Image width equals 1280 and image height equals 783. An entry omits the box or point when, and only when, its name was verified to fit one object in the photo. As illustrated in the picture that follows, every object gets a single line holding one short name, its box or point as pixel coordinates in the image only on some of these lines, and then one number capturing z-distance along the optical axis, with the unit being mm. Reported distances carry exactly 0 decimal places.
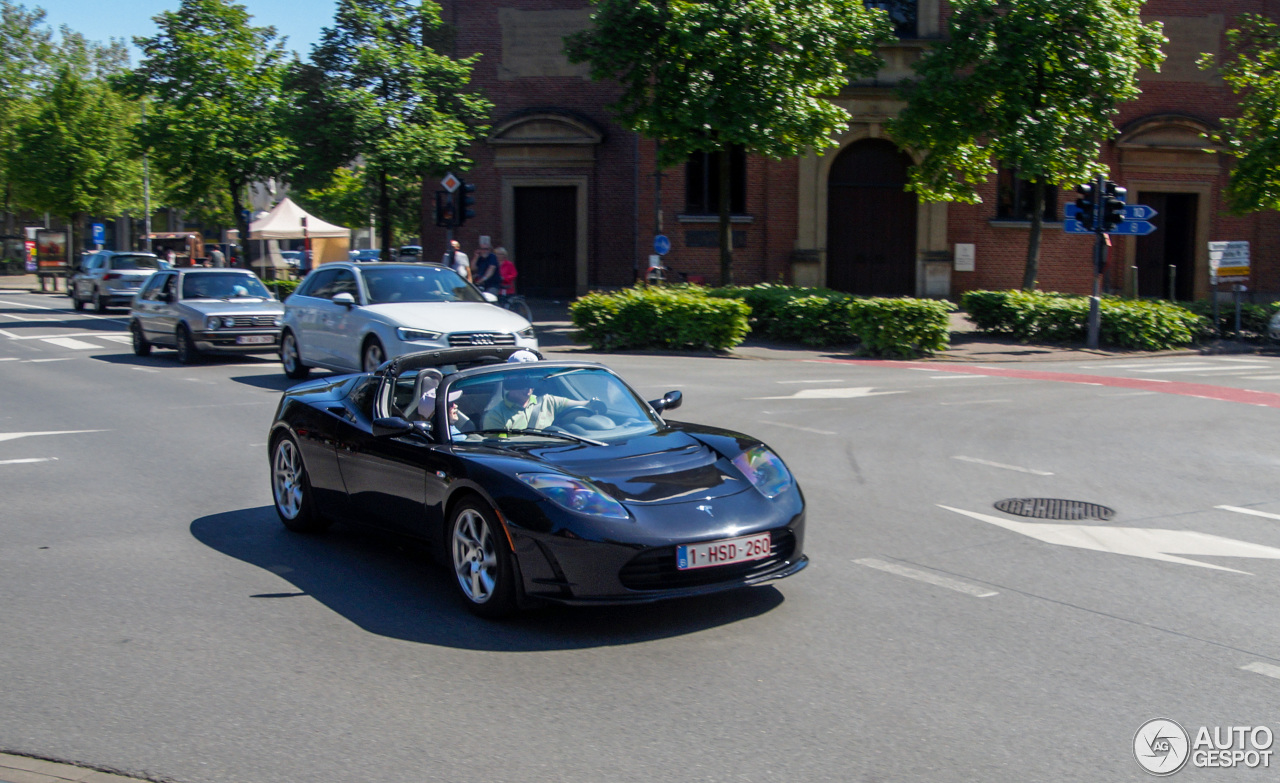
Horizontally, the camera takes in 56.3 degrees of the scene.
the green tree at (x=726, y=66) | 24500
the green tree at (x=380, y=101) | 27734
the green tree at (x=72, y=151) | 54594
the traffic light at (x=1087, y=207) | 23203
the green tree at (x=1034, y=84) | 25172
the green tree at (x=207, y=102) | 31391
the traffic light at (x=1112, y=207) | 23000
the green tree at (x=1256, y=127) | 27812
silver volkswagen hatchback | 19109
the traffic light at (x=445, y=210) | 23859
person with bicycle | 24672
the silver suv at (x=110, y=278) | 35750
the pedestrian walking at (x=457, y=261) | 23938
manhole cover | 8273
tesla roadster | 5410
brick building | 32469
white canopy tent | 41875
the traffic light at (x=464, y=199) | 24172
